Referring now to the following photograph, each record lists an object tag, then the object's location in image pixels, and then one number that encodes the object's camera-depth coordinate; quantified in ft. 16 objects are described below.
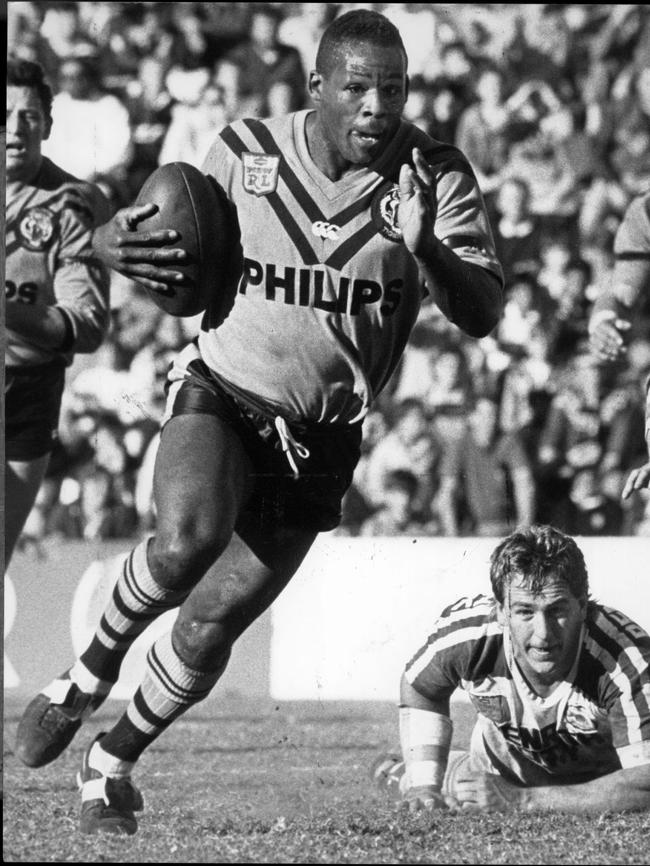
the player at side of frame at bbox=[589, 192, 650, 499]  28.48
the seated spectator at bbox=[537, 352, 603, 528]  30.21
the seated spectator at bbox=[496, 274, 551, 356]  32.48
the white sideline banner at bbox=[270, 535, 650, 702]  26.43
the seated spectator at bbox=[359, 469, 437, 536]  31.63
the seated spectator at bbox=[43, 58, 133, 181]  27.89
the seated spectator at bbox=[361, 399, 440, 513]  32.65
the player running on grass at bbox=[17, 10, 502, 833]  23.30
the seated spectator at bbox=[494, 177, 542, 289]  32.86
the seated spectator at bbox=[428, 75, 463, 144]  30.86
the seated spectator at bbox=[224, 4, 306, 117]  29.71
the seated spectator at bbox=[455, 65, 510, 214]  31.63
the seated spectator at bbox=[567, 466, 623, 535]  29.43
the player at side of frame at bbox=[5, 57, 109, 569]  28.43
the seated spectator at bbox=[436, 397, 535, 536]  29.58
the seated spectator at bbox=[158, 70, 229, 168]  29.07
